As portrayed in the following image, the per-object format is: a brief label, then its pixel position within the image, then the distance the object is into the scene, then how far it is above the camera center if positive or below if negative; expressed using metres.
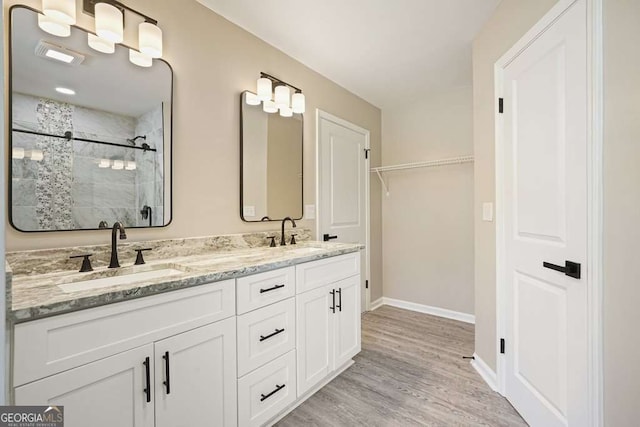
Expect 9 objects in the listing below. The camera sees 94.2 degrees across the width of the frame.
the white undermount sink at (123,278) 1.28 -0.30
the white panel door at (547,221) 1.25 -0.04
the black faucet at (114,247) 1.41 -0.16
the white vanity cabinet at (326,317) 1.79 -0.69
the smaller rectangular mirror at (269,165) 2.14 +0.38
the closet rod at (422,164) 2.97 +0.52
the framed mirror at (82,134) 1.28 +0.39
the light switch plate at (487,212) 2.00 +0.00
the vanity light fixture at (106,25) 1.32 +0.90
